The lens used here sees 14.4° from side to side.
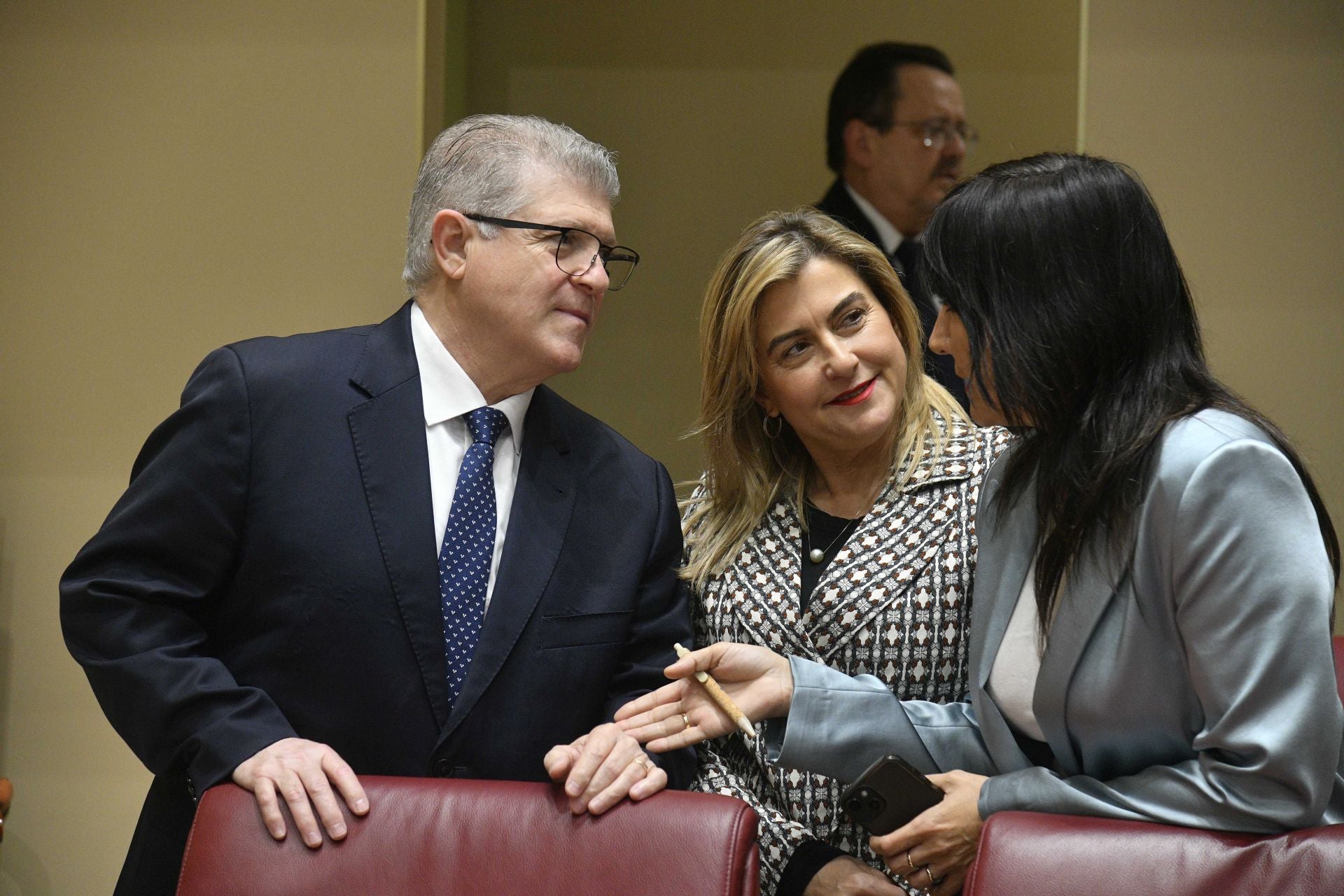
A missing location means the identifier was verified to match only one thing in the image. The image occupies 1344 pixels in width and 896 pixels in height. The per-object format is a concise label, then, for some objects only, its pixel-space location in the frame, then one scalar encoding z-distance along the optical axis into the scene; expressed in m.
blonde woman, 4.74
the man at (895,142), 5.78
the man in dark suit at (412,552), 4.61
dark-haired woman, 4.39
